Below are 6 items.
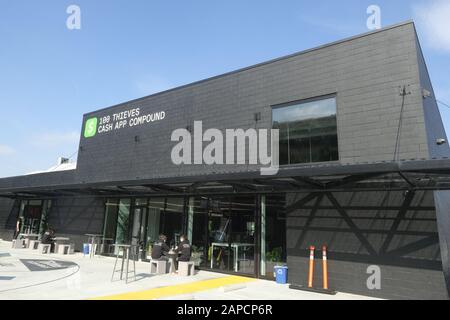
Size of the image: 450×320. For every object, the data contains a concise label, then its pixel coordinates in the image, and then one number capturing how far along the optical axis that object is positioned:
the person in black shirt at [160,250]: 11.54
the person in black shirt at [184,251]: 11.23
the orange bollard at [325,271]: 9.09
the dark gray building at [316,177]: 8.36
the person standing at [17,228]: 22.02
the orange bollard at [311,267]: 9.27
